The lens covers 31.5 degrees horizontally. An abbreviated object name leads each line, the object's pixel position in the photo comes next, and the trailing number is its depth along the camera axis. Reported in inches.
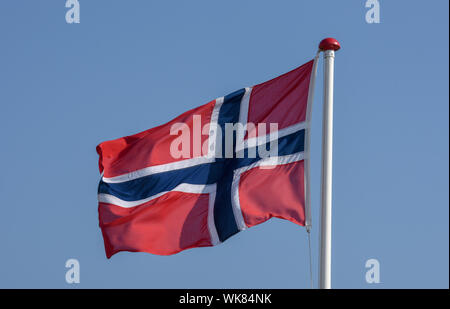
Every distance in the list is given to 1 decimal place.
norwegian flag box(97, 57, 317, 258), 612.4
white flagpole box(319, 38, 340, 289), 546.2
